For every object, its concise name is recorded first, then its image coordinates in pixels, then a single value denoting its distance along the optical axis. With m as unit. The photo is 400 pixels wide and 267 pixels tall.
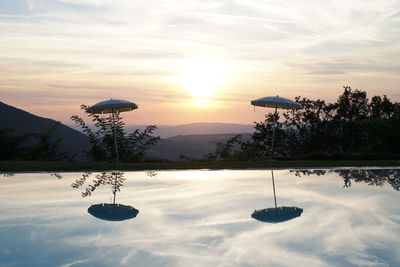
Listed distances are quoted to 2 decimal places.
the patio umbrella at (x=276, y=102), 16.47
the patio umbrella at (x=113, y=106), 15.73
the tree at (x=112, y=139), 16.92
